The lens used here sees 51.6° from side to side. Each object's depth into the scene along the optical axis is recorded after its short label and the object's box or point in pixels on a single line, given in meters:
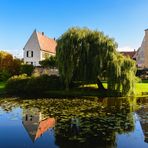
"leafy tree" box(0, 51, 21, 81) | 21.85
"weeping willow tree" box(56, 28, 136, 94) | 13.31
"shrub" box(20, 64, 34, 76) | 21.28
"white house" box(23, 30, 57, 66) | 28.31
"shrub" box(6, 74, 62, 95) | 15.15
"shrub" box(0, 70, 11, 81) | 21.72
